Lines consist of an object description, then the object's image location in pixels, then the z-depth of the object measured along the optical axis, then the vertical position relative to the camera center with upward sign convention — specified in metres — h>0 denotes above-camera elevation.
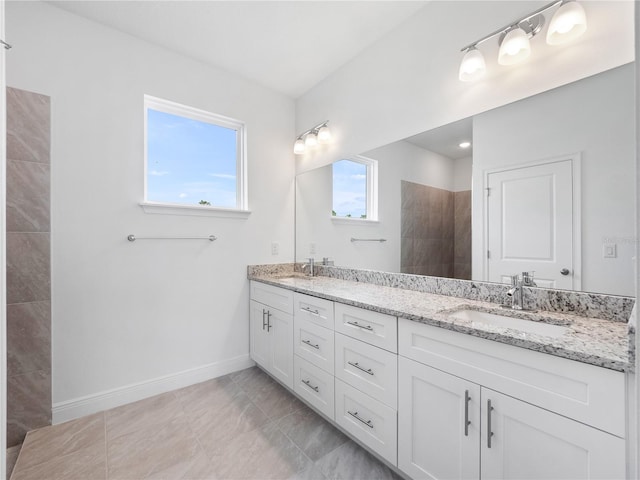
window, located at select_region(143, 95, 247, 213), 2.22 +0.67
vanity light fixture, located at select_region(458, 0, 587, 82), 1.23 +0.93
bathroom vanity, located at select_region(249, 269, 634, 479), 0.84 -0.53
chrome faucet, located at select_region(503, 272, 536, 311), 1.38 -0.22
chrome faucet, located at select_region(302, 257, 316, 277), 2.65 -0.23
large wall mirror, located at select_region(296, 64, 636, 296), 1.18 +0.24
